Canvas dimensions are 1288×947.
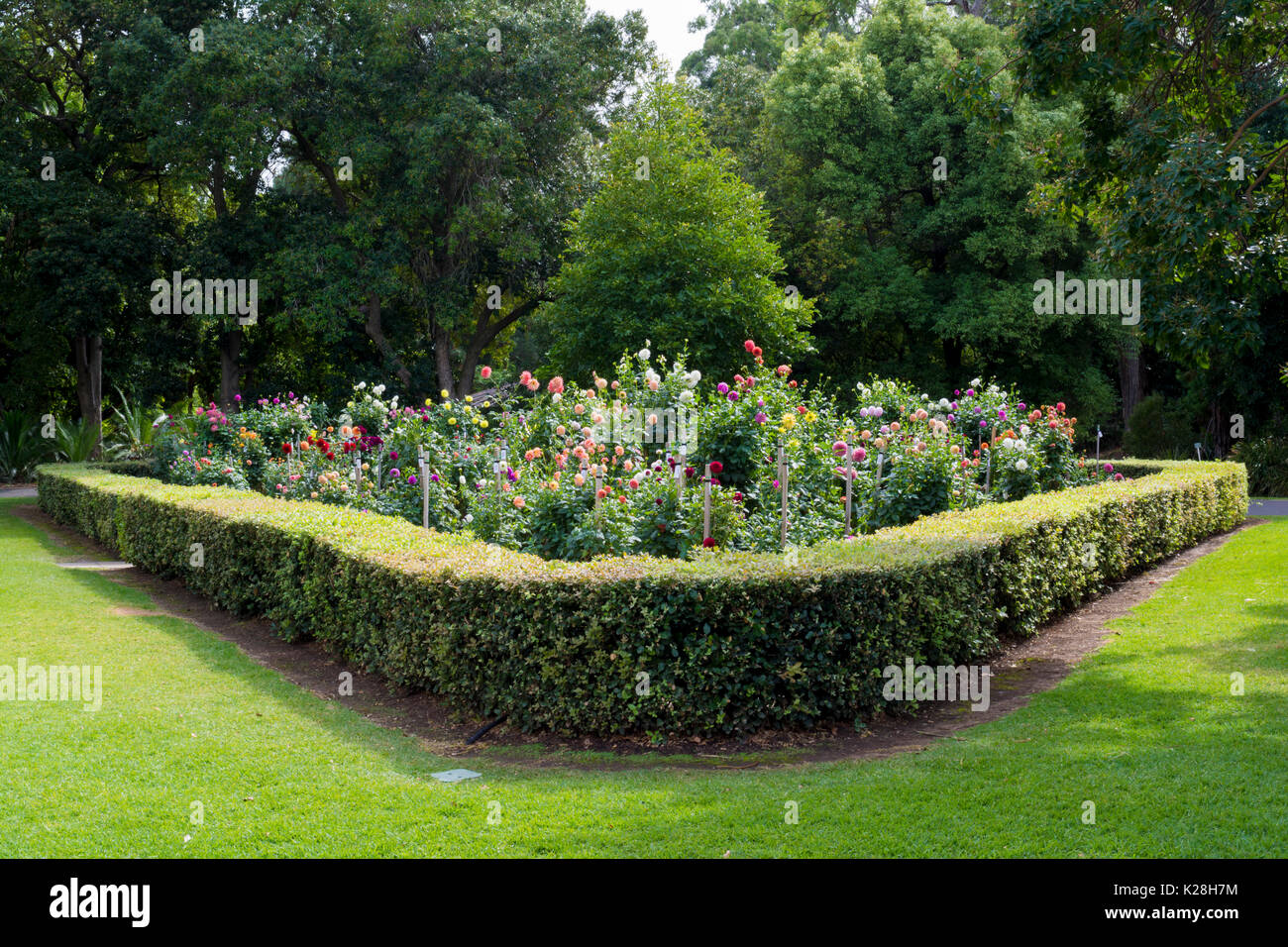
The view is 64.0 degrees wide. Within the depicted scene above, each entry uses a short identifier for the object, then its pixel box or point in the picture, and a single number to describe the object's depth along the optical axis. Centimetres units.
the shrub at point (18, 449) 2245
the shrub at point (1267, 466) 1881
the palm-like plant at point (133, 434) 2004
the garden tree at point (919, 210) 2348
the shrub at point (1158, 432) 2239
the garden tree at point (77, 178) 2283
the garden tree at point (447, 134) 2409
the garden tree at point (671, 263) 1950
